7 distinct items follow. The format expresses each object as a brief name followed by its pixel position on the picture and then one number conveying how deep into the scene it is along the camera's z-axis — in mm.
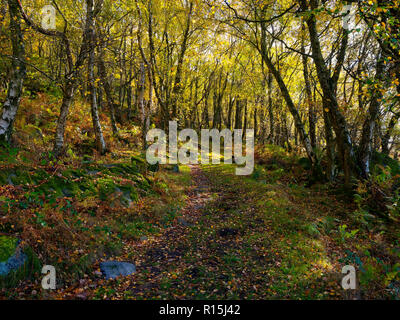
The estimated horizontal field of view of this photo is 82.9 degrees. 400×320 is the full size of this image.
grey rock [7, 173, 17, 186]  5351
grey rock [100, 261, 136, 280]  4562
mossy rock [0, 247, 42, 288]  3581
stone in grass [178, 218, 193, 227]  7516
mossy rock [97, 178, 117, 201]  6824
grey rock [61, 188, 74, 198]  5988
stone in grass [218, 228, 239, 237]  6812
